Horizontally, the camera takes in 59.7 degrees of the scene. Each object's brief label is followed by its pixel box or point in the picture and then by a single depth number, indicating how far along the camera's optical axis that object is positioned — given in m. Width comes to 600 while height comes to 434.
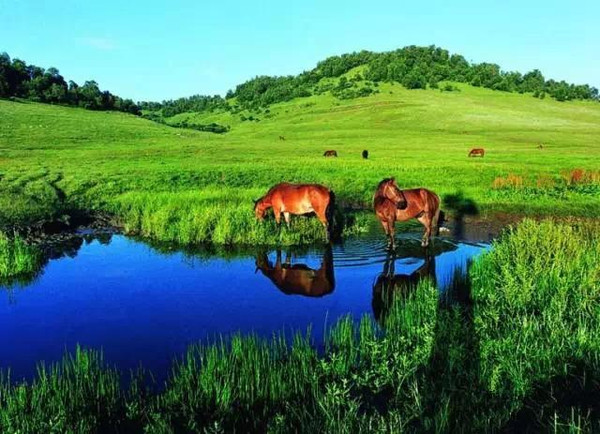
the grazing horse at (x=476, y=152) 51.38
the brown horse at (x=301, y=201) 16.02
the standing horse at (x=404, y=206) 14.76
